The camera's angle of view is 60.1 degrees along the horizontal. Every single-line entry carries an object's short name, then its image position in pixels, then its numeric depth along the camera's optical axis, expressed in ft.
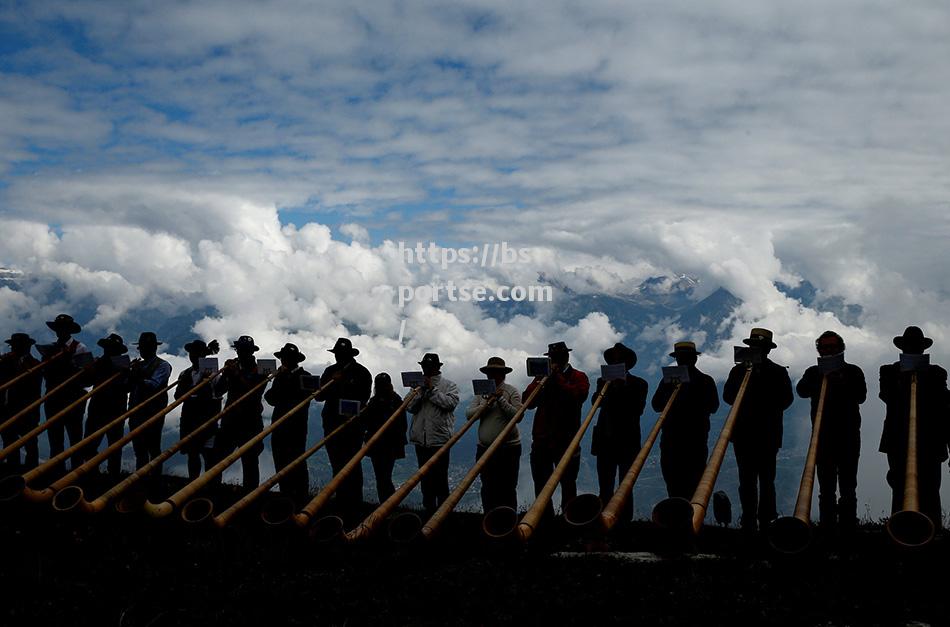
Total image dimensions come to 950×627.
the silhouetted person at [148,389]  36.55
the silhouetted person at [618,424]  29.35
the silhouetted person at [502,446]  31.86
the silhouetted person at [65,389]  37.32
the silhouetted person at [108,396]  36.91
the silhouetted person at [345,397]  33.35
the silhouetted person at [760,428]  27.04
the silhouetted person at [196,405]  36.96
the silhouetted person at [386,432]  34.37
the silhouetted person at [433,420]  33.47
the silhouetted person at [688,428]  27.99
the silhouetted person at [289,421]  34.32
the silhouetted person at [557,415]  30.55
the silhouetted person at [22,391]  38.11
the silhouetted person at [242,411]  35.65
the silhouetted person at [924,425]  25.52
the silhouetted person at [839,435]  26.22
